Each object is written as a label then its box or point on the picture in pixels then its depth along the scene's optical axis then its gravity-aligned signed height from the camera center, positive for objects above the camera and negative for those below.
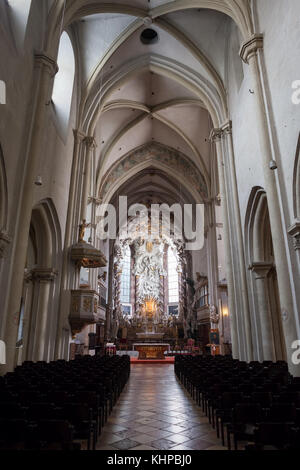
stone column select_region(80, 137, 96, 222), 13.25 +6.94
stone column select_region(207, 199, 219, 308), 19.19 +5.15
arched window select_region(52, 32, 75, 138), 12.11 +9.68
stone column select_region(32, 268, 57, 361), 9.95 +1.16
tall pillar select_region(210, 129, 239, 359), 11.37 +3.43
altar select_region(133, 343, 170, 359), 18.41 -0.24
